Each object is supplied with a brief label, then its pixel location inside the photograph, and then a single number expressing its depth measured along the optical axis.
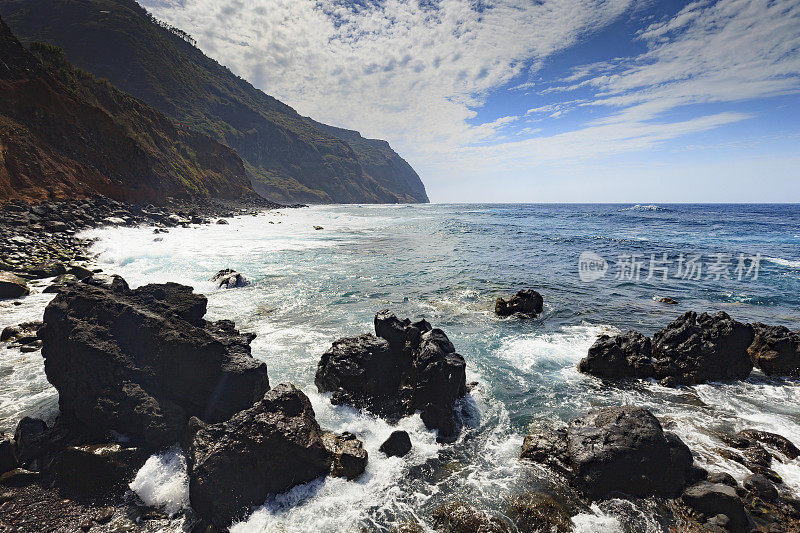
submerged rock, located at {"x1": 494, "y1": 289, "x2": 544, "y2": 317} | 15.55
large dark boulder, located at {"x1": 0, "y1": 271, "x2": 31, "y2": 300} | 13.64
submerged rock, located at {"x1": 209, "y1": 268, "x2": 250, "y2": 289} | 18.67
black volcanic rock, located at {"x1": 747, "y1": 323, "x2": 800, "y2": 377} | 10.38
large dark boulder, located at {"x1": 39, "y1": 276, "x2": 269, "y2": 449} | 6.71
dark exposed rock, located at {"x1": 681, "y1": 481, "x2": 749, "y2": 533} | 5.30
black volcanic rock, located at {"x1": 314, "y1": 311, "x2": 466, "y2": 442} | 8.12
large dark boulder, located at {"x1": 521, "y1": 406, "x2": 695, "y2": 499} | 6.12
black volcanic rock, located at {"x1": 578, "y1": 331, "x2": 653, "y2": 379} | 10.33
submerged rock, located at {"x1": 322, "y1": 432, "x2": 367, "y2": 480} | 6.38
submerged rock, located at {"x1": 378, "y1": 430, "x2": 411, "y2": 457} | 6.94
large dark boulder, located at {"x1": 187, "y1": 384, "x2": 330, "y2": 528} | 5.47
